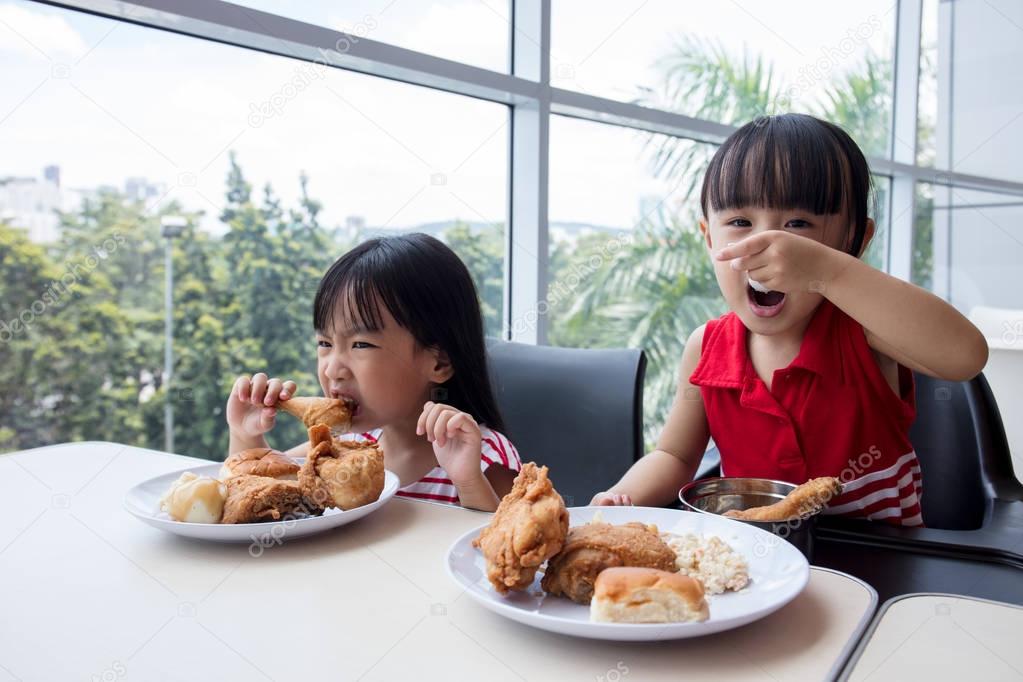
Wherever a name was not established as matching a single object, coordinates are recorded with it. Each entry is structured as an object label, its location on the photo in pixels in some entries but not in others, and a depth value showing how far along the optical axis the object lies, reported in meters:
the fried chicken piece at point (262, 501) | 0.87
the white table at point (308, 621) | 0.57
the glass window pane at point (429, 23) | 1.90
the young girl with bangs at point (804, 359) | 1.23
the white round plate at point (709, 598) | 0.57
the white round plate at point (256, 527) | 0.82
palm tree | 2.93
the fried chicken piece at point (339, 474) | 0.91
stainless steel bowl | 0.99
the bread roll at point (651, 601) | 0.59
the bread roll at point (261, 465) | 0.98
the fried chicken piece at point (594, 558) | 0.66
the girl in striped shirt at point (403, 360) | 1.36
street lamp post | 2.28
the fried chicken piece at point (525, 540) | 0.65
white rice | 0.69
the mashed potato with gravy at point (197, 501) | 0.86
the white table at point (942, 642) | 0.55
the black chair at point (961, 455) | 1.29
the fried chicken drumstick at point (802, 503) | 0.86
